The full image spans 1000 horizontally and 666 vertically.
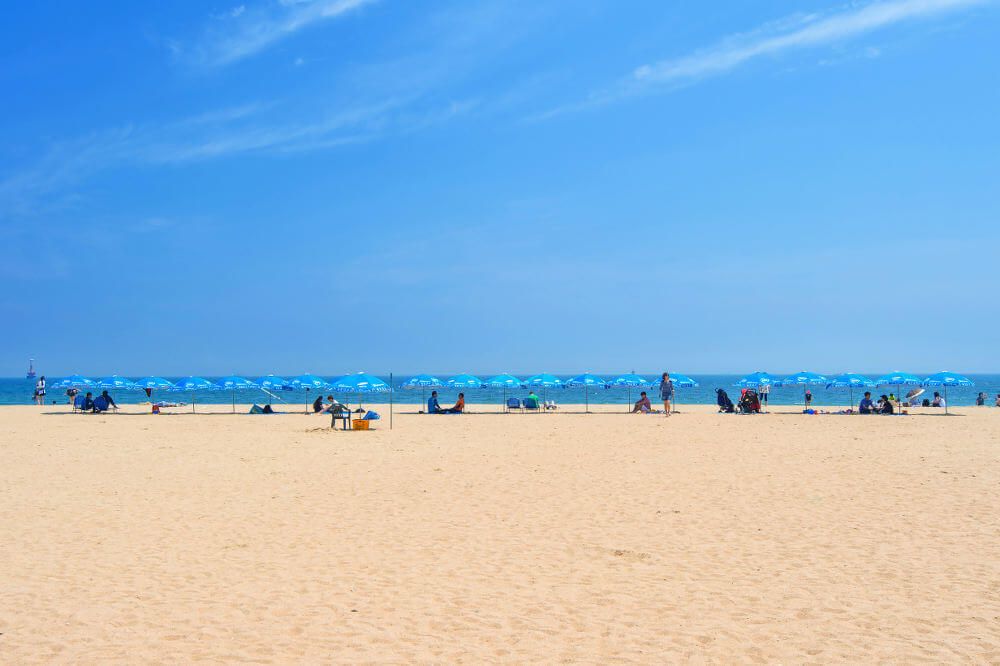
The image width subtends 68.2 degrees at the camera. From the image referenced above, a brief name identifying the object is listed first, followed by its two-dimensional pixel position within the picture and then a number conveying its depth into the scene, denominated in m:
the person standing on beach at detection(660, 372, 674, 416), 32.03
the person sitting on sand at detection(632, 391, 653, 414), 36.25
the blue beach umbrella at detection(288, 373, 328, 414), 37.41
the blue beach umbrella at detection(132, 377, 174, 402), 41.80
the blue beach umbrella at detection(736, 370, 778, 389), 38.38
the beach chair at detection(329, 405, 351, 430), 25.64
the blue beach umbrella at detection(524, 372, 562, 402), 37.62
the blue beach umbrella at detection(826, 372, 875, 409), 38.44
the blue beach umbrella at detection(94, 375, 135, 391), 44.12
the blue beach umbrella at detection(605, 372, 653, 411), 40.30
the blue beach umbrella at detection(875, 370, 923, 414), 36.17
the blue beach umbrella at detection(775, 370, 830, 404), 38.09
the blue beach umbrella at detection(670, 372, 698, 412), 38.35
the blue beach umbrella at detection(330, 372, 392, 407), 34.25
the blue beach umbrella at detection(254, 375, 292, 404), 40.22
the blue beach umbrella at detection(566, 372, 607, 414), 38.66
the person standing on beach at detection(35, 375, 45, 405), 48.69
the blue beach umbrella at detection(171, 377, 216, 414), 39.95
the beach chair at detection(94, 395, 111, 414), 36.75
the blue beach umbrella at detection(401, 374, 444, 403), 38.94
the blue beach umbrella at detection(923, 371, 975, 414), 36.72
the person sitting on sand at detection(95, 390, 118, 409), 36.69
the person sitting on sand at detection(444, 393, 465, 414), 35.22
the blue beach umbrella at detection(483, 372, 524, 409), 38.54
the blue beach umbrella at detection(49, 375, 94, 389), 46.19
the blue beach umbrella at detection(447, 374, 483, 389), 37.34
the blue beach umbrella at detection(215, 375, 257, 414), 41.64
